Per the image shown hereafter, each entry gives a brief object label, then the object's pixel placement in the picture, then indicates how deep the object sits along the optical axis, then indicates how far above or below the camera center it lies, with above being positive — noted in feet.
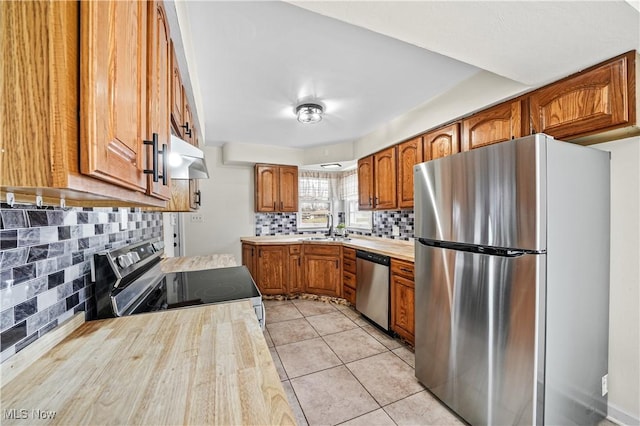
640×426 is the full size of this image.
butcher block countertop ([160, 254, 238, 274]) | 6.88 -1.49
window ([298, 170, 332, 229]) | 15.37 +0.64
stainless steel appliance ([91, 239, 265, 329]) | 3.65 -1.39
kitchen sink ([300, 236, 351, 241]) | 13.11 -1.46
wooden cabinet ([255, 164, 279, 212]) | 13.64 +1.19
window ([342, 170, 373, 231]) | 14.23 +0.22
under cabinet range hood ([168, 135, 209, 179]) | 3.87 +0.85
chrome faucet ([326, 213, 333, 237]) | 14.12 -0.80
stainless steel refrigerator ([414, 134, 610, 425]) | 4.23 -1.31
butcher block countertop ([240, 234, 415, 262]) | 8.81 -1.44
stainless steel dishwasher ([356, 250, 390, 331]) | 8.94 -2.78
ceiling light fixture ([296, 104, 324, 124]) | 8.35 +3.11
